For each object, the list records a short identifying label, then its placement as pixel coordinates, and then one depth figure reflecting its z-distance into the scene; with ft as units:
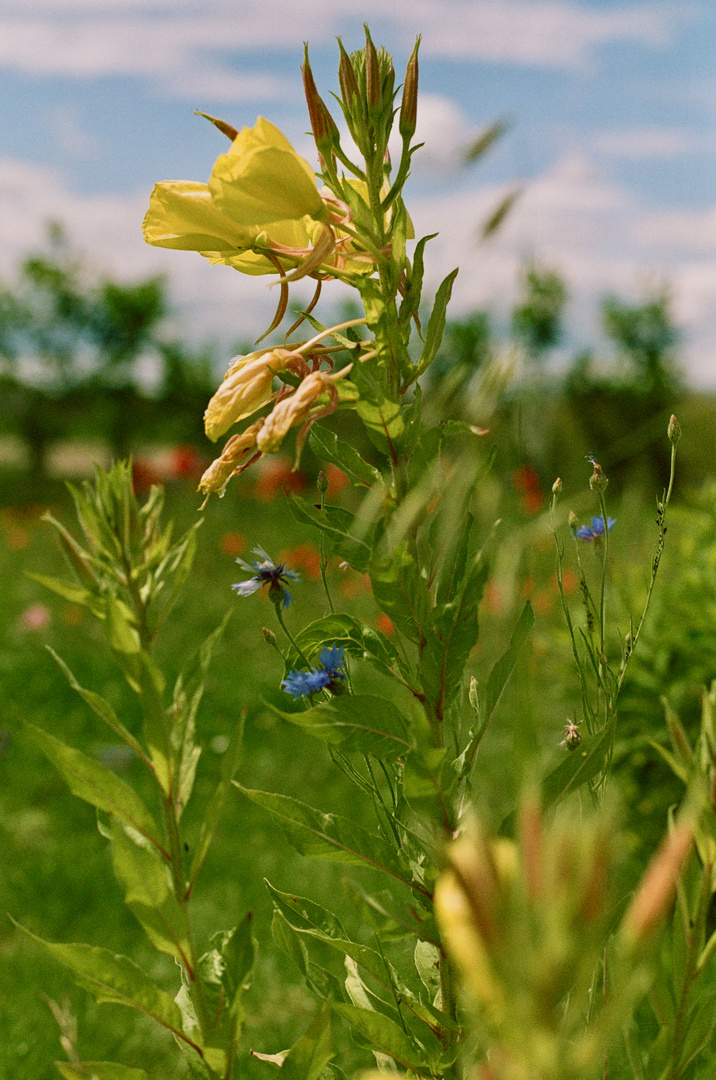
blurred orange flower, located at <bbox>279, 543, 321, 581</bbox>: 15.58
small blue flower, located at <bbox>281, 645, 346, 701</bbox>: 3.10
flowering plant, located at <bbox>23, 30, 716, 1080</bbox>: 2.37
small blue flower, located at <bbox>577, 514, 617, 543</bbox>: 4.00
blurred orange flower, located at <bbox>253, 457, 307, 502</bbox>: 21.43
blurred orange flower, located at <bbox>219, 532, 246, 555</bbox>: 17.26
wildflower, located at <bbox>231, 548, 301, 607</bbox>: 3.59
